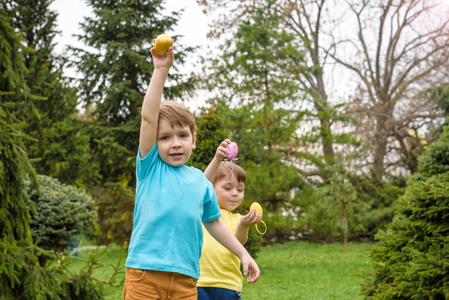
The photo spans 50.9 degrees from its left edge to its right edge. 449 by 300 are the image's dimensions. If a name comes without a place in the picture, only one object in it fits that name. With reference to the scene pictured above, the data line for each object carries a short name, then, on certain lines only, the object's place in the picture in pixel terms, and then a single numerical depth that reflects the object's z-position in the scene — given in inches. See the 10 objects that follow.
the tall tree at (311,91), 737.0
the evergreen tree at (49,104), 602.9
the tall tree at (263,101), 620.7
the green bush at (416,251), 114.0
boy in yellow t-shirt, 114.5
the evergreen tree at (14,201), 133.0
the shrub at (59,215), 395.5
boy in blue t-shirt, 75.9
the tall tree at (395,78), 829.8
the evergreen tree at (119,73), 640.4
